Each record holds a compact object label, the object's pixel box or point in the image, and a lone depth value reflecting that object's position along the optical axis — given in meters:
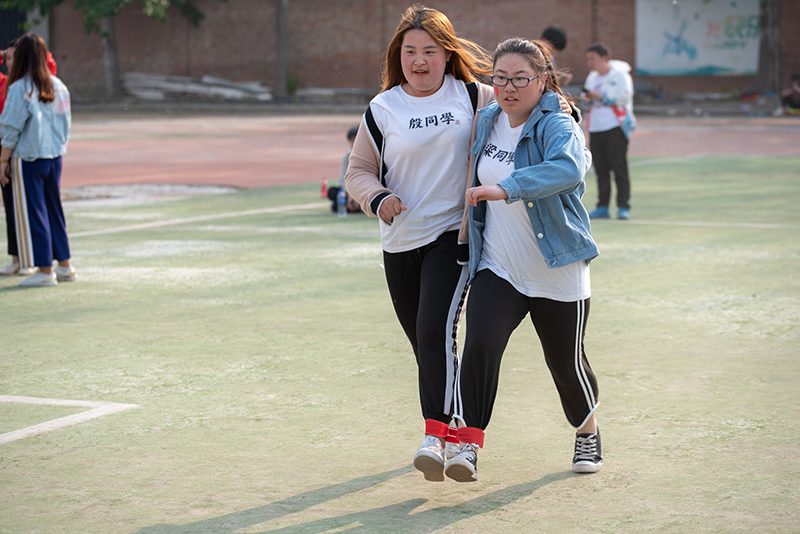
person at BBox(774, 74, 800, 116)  37.72
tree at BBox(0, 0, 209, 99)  46.52
